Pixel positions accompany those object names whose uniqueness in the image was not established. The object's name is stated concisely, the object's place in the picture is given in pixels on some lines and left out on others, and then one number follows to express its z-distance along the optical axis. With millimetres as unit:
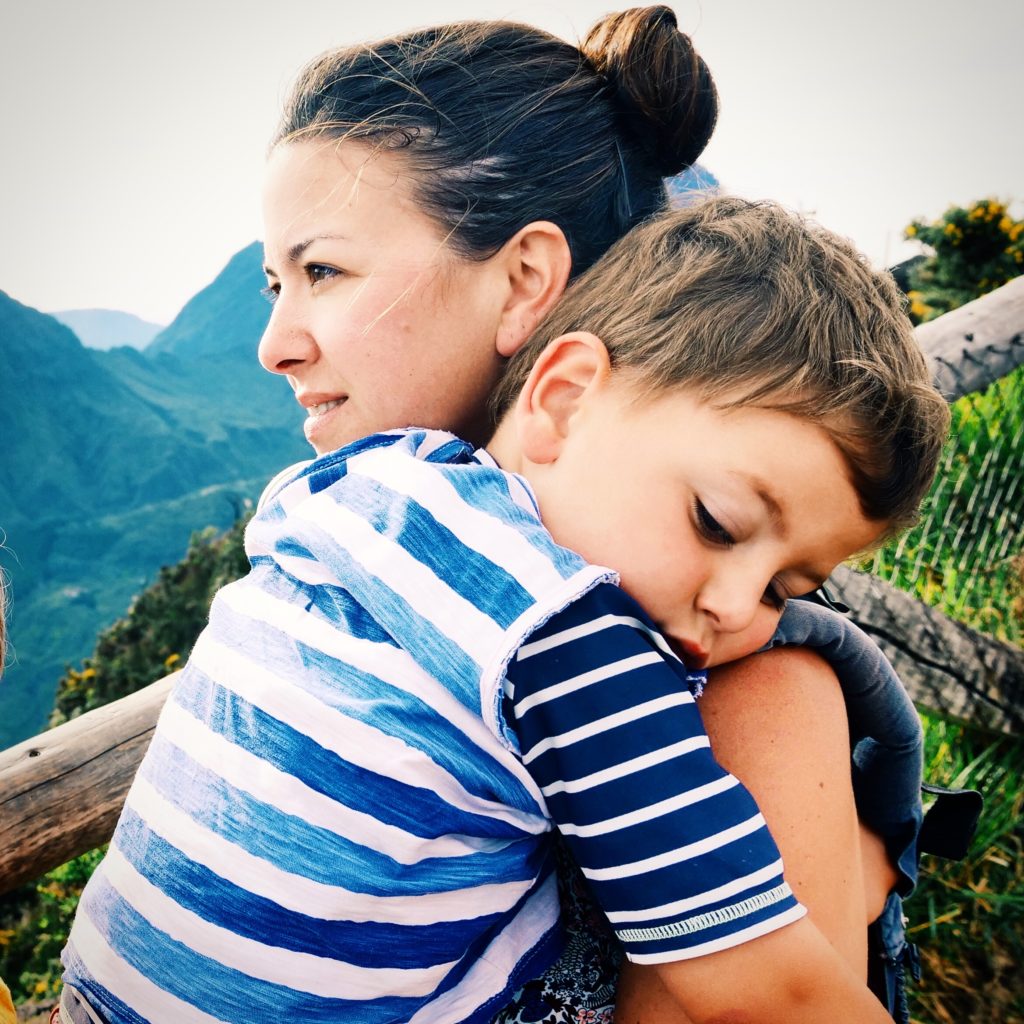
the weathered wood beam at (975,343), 772
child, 360
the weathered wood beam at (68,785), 539
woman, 476
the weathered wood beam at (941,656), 708
